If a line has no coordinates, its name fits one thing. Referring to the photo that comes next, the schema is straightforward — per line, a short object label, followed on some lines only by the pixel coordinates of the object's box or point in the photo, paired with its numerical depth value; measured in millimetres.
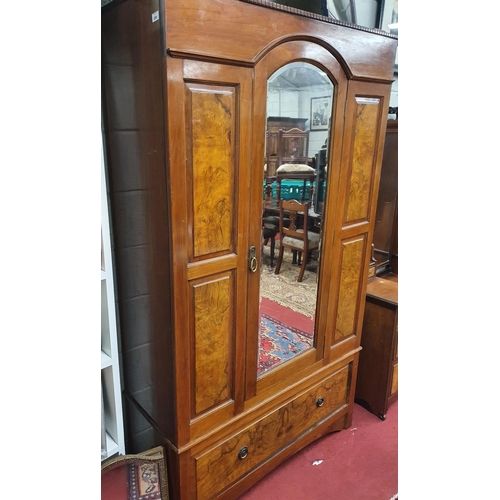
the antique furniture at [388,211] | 2020
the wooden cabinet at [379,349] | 1967
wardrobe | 1033
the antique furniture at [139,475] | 1329
